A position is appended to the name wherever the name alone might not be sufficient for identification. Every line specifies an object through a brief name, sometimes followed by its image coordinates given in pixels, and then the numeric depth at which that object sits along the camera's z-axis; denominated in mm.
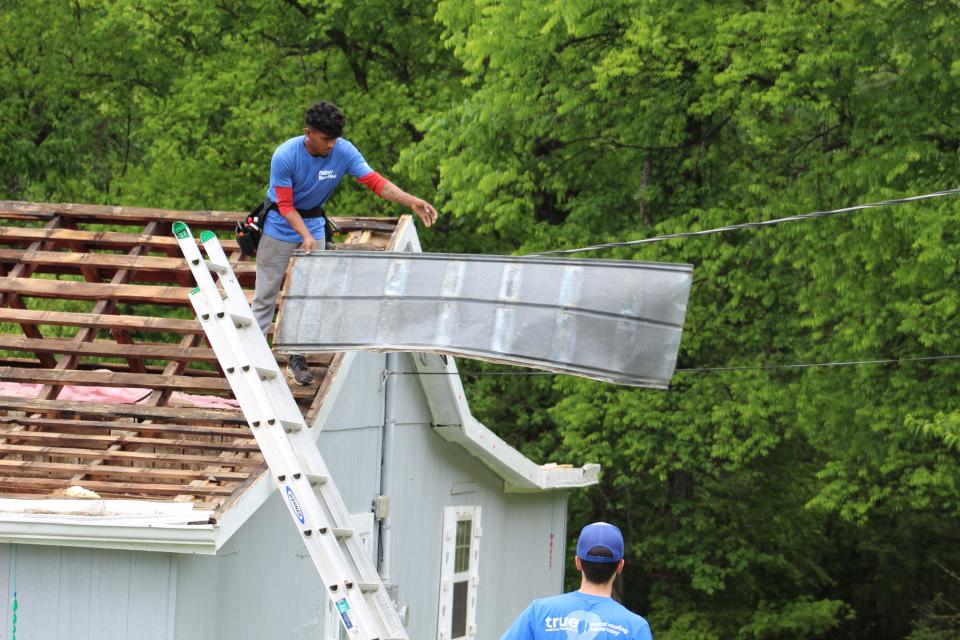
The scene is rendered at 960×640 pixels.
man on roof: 17141
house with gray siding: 15367
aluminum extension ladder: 13312
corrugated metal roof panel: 12648
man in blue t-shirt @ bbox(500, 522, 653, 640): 8656
